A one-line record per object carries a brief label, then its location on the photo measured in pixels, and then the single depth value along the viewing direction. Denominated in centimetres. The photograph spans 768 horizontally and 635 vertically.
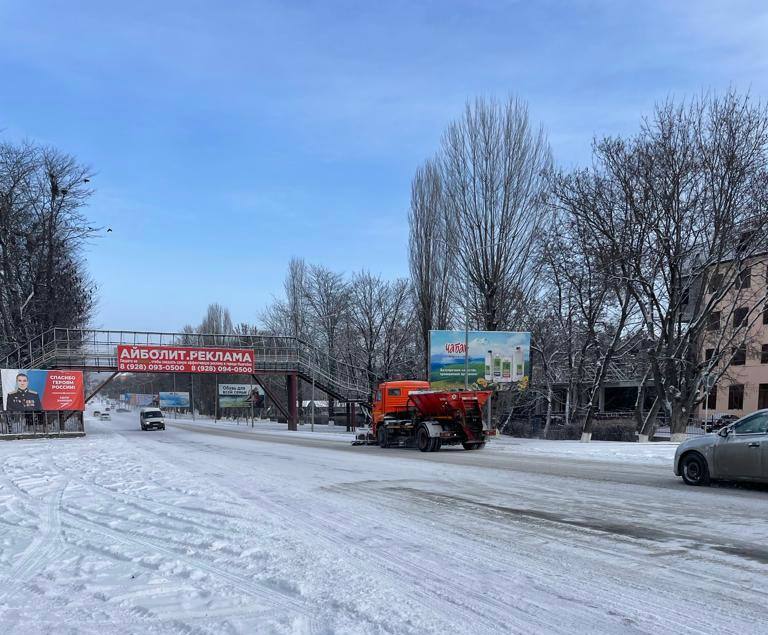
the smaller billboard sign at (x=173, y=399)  11612
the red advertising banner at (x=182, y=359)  4356
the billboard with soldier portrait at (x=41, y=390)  3112
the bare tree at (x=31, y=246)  3841
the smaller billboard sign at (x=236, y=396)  7588
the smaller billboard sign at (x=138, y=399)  13858
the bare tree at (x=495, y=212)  3631
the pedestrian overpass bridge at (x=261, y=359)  4105
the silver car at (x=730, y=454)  1123
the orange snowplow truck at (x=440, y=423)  2438
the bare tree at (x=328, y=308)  5905
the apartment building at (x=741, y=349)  2872
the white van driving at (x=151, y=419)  5694
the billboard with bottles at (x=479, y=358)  3234
